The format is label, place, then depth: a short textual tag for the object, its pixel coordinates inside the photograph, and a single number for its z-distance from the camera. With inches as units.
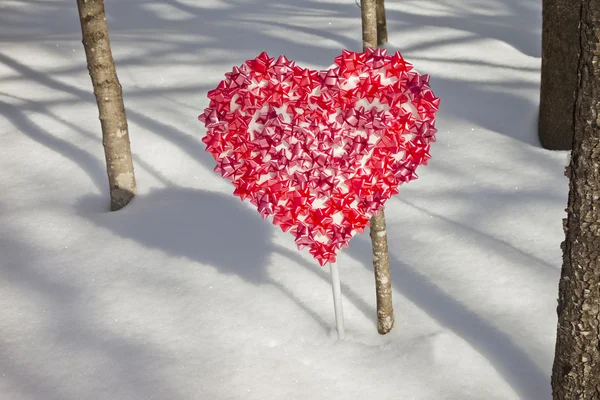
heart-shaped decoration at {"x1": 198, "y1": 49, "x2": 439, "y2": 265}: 136.3
